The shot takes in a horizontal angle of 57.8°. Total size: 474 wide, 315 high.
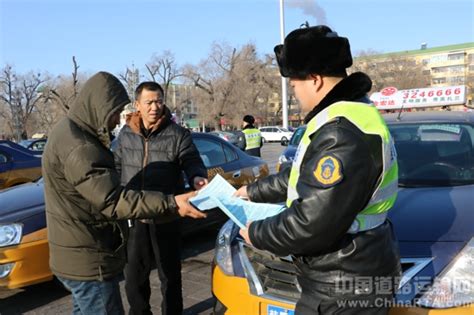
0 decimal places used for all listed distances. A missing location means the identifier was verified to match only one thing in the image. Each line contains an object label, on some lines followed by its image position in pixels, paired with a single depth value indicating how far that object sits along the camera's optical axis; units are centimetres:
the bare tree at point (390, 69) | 6338
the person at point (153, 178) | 320
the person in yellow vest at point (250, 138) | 1030
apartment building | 9031
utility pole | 2816
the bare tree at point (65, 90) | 5654
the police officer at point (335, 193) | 153
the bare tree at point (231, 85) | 5541
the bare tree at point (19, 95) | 4584
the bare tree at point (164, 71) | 5873
